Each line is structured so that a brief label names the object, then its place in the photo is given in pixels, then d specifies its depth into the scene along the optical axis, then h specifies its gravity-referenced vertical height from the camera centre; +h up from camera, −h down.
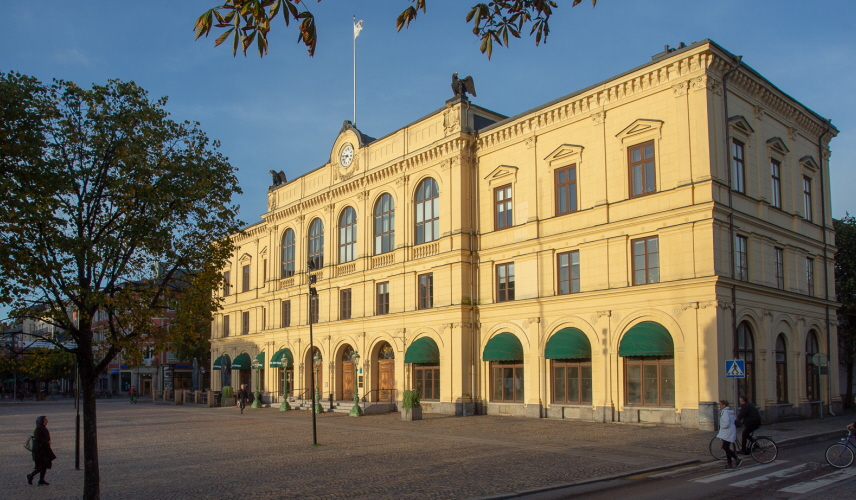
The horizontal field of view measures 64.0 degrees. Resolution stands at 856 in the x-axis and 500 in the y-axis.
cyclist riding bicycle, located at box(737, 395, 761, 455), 17.55 -3.12
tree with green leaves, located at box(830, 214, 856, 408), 38.31 +0.42
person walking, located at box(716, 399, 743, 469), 16.94 -3.31
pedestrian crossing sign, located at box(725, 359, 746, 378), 22.16 -2.31
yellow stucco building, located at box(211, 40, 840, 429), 26.69 +2.18
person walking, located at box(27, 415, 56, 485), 16.17 -3.36
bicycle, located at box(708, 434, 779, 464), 17.64 -3.92
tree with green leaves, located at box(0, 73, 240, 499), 11.86 +1.81
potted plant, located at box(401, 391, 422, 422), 32.53 -4.94
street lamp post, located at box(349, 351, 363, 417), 36.19 -5.55
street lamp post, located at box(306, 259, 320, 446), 22.86 +0.50
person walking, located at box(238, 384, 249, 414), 43.03 -5.73
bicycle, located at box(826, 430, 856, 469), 16.59 -3.84
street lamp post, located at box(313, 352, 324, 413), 43.67 -4.00
